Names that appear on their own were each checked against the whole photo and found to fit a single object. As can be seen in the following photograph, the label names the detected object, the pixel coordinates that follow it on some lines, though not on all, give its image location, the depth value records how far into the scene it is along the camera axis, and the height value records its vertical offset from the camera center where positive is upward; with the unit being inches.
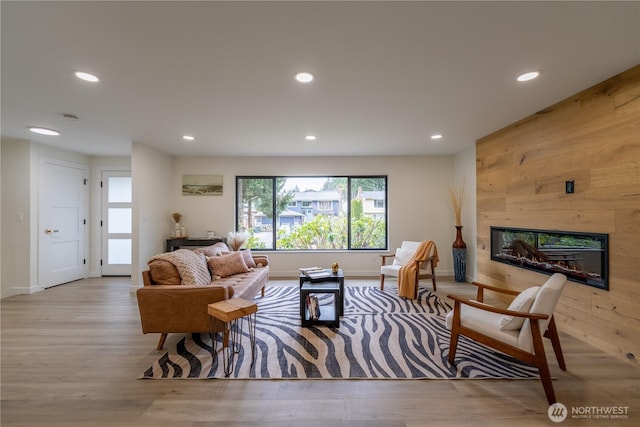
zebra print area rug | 86.5 -49.5
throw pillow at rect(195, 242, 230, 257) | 153.6 -20.8
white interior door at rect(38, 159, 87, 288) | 183.2 -6.3
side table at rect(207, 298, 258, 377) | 88.0 -32.6
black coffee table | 120.5 -35.3
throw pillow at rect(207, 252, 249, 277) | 144.5 -27.3
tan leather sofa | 98.1 -33.5
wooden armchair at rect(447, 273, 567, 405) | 74.6 -34.0
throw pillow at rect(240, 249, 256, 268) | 167.8 -27.3
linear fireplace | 99.0 -16.1
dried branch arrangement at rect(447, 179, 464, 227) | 202.1 +12.8
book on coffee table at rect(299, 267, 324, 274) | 142.2 -29.3
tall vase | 197.0 -30.1
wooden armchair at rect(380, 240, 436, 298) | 168.0 -31.1
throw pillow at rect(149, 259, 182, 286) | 106.8 -23.2
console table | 201.0 -20.4
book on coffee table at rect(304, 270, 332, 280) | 135.2 -30.1
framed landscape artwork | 219.5 +23.5
